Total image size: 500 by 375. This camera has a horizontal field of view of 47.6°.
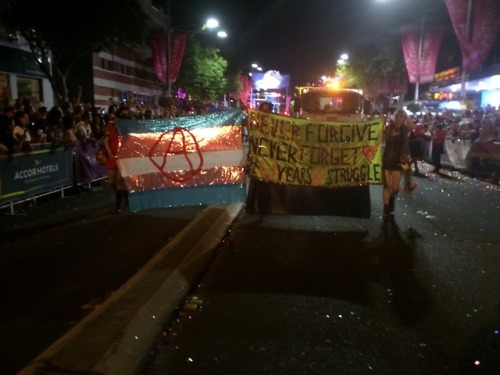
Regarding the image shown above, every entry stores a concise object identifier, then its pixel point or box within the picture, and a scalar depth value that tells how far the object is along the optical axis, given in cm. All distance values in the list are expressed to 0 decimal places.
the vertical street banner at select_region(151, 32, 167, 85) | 2588
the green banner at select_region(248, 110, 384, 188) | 859
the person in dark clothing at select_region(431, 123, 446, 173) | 1789
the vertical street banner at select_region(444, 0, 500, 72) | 1706
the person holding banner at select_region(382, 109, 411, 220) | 924
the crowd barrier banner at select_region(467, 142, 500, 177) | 1622
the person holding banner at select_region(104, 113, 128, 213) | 952
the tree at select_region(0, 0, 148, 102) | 1588
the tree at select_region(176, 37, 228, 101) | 3822
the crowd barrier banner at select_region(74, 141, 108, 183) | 1288
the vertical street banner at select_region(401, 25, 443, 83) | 2670
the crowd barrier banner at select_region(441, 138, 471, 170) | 1875
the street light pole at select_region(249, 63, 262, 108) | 7488
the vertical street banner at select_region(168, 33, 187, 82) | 2623
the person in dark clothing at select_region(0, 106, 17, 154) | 1041
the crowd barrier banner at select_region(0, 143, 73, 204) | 990
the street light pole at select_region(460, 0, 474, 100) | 1804
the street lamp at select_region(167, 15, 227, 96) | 2475
